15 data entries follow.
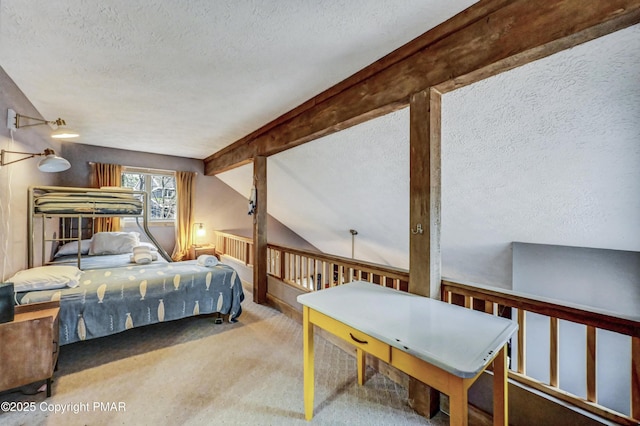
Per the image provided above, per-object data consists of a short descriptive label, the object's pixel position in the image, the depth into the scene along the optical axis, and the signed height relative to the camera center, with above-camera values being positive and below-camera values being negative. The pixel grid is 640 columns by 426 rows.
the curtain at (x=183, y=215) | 5.34 -0.04
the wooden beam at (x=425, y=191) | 1.67 +0.14
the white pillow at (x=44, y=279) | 2.15 -0.54
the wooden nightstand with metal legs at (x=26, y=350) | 1.65 -0.87
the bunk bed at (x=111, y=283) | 2.22 -0.65
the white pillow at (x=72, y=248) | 3.80 -0.52
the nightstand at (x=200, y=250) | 5.27 -0.73
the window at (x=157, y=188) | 5.08 +0.49
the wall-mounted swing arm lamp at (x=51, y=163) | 2.37 +0.44
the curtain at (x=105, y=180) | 4.52 +0.55
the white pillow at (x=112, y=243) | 3.97 -0.45
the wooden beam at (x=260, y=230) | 3.70 -0.24
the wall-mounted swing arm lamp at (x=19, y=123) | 2.24 +0.76
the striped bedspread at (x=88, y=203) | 2.78 +0.11
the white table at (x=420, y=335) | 1.00 -0.53
